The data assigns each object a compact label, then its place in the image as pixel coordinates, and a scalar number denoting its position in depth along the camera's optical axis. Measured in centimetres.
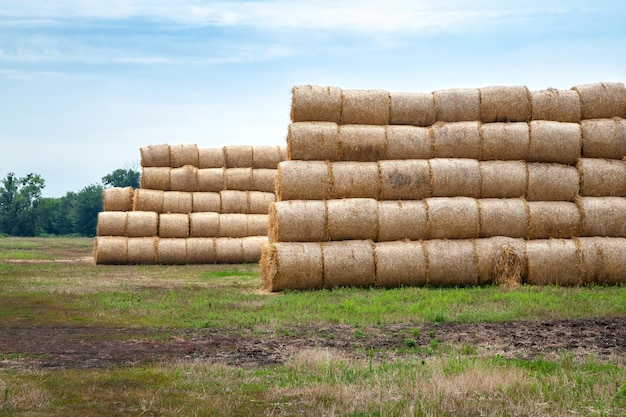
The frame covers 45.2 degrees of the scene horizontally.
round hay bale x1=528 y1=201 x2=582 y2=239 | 1878
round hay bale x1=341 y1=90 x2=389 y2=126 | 1956
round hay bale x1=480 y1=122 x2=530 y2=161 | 1939
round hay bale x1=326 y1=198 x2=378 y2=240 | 1812
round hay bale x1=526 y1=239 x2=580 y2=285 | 1822
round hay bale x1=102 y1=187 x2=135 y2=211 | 3150
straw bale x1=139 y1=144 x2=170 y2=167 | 3250
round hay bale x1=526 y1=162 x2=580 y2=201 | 1919
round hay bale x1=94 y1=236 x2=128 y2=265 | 2916
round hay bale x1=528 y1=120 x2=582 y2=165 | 1938
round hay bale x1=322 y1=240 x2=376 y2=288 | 1772
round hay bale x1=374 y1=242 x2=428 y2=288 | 1783
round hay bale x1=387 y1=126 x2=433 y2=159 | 1939
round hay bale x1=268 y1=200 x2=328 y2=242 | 1802
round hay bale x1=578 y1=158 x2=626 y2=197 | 1938
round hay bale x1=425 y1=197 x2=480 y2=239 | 1839
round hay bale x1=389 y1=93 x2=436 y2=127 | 1989
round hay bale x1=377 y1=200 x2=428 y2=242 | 1830
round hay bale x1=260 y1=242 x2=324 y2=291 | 1756
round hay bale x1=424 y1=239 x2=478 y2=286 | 1795
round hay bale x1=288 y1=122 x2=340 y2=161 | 1900
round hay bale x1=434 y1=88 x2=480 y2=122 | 1986
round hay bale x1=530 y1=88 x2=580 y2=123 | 1986
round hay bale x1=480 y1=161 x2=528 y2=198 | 1909
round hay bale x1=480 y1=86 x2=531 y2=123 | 1981
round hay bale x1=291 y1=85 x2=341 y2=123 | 1934
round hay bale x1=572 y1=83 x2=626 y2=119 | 1995
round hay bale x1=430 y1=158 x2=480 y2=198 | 1894
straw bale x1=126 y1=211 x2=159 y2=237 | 2984
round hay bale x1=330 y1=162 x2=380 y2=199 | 1873
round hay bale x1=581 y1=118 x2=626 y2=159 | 1964
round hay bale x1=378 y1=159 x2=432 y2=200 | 1884
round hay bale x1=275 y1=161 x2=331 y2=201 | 1856
